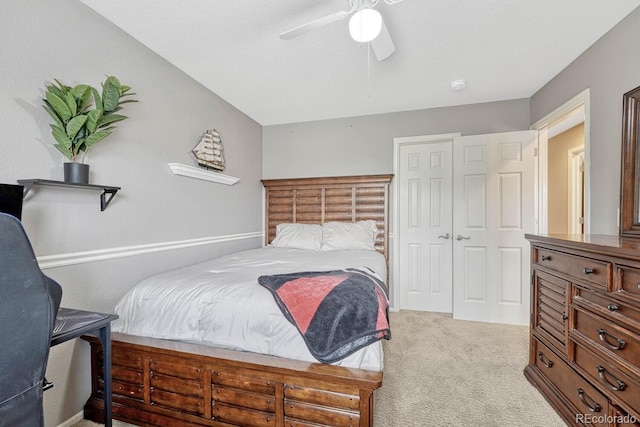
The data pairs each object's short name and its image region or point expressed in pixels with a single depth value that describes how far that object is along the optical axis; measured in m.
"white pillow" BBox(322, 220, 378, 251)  3.29
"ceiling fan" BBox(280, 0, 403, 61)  1.48
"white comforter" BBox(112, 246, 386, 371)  1.43
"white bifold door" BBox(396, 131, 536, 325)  3.12
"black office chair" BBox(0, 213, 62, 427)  0.71
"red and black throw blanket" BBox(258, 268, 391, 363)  1.36
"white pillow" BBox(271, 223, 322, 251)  3.37
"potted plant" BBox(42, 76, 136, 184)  1.52
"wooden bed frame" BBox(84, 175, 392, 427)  1.32
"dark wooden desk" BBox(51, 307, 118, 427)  1.19
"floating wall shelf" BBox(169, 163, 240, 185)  2.47
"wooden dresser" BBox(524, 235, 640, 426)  1.24
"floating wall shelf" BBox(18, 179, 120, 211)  1.42
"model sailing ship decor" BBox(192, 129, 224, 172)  2.74
